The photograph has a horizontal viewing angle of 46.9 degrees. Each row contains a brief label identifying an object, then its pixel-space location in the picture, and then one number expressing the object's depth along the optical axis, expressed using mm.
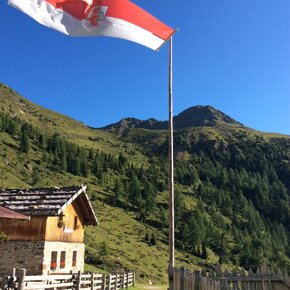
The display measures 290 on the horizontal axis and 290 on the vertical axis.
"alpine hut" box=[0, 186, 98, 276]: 20623
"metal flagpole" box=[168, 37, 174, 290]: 8982
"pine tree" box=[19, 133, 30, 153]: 109799
